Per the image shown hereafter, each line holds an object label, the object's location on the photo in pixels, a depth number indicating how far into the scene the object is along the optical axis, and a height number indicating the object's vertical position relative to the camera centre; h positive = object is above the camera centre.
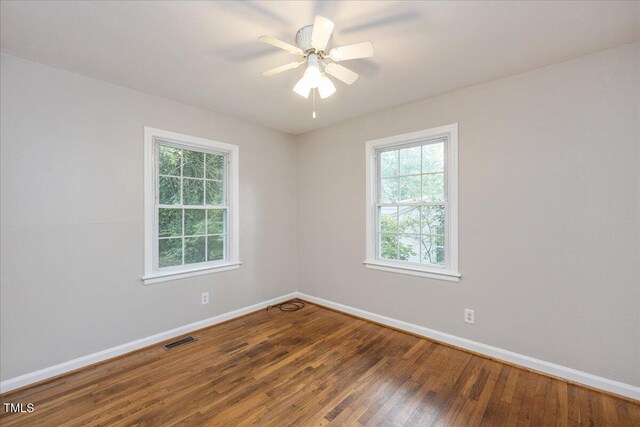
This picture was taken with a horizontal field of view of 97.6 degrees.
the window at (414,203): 2.86 +0.11
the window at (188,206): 2.89 +0.08
